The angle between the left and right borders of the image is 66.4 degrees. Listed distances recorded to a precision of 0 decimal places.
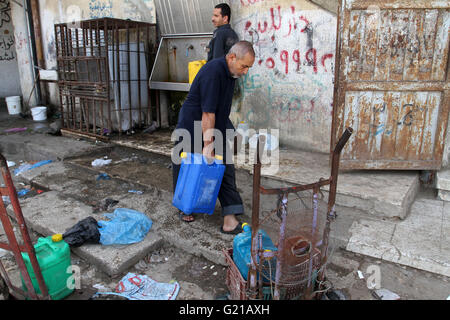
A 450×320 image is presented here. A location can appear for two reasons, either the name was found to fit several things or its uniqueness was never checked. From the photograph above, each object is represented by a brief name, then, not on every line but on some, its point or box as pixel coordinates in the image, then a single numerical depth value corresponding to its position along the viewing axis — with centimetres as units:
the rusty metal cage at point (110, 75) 621
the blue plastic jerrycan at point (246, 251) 230
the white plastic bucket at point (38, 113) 855
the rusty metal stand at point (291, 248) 205
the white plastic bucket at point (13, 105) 927
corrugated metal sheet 582
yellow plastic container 523
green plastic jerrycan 239
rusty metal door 366
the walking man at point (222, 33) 441
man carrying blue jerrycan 292
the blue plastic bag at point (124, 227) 313
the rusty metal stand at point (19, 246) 202
